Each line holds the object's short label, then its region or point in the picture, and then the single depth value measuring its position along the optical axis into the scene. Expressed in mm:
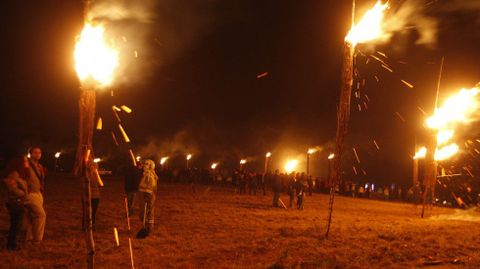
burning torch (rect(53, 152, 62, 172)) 43116
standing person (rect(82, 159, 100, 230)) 10445
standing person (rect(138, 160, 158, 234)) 9898
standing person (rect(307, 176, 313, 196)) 29595
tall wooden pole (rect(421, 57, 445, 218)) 17703
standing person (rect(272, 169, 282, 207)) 18828
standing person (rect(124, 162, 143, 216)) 12984
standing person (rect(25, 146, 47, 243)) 8344
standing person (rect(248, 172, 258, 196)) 26380
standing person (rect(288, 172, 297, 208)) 19156
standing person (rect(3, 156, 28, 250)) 7961
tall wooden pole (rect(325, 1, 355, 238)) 11047
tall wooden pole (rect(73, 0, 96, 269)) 5371
